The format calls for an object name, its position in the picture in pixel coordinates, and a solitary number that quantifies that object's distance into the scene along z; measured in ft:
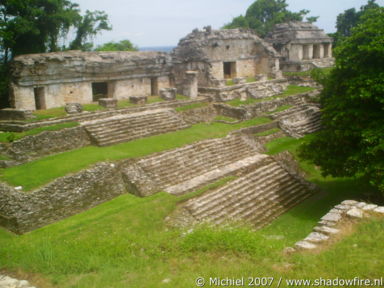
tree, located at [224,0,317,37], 140.87
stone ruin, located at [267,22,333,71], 96.84
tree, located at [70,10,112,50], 83.41
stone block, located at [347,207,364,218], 26.91
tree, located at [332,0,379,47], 133.90
